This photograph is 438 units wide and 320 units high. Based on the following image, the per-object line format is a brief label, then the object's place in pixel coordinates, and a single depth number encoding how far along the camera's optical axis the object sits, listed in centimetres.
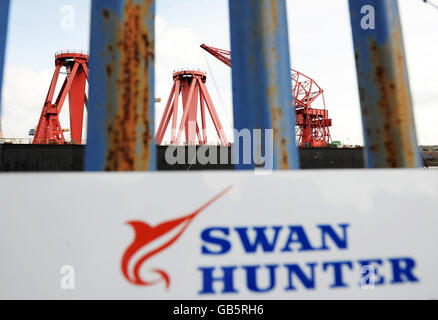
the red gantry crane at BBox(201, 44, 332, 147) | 4722
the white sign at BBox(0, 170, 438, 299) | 234
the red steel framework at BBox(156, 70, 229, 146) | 3684
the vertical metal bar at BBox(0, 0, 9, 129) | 358
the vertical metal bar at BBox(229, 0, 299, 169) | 347
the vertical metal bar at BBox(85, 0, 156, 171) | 302
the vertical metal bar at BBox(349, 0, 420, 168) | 373
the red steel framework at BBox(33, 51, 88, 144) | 3078
